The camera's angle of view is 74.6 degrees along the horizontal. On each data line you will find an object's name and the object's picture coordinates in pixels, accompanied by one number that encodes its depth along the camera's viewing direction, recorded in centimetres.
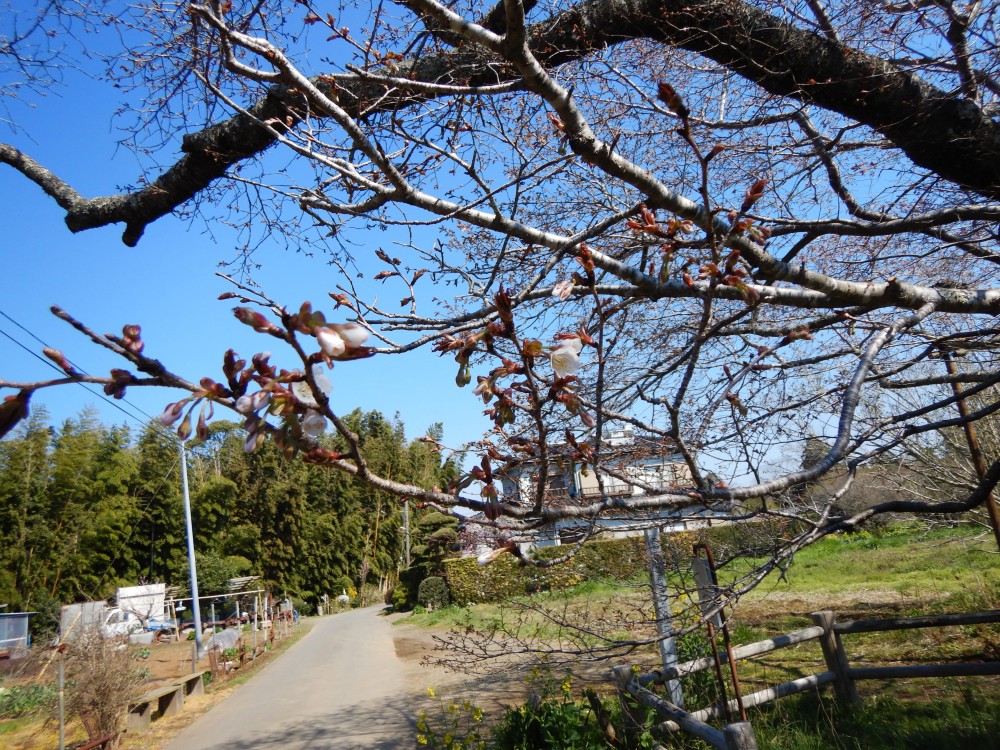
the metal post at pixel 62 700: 642
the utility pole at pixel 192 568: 1332
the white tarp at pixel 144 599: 1923
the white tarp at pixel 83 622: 783
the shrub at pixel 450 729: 503
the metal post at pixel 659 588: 312
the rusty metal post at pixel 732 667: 379
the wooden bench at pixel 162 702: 830
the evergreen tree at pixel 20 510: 2017
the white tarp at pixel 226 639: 1502
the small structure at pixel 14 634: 1484
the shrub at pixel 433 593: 2159
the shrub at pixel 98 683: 730
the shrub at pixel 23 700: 1083
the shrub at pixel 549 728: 453
